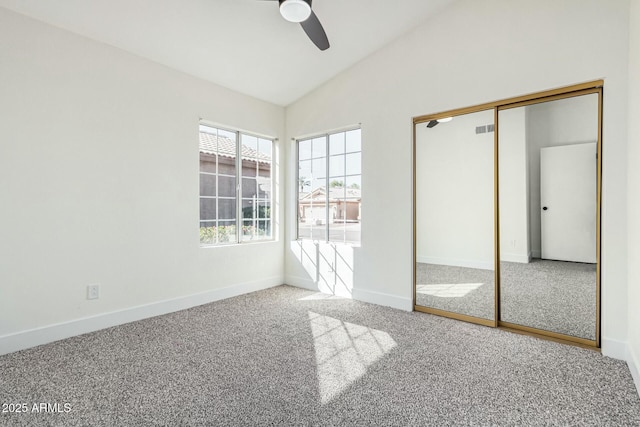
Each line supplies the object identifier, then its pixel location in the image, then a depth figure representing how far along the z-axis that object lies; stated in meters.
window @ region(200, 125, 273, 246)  3.82
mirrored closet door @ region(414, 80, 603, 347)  2.62
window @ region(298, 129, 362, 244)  3.96
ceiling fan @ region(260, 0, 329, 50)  2.15
